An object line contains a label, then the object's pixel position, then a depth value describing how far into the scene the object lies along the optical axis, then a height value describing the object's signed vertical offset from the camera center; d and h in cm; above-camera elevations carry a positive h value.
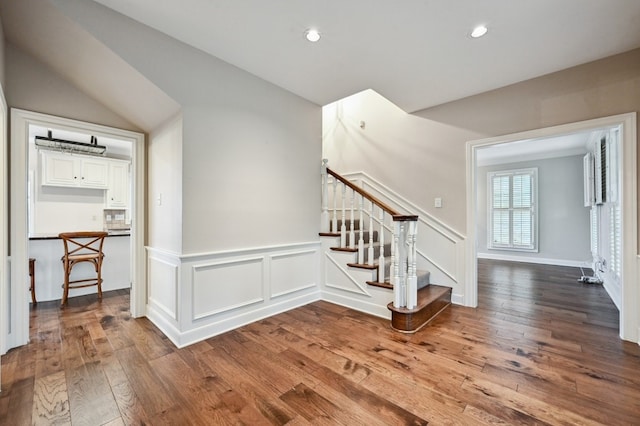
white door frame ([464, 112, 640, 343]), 240 -7
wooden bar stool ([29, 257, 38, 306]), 347 -84
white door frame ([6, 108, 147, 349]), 227 +2
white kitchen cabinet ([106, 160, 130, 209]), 525 +57
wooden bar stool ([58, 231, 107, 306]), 356 -56
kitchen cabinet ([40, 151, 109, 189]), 466 +80
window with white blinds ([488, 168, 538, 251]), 634 +6
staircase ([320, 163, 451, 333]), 267 -60
